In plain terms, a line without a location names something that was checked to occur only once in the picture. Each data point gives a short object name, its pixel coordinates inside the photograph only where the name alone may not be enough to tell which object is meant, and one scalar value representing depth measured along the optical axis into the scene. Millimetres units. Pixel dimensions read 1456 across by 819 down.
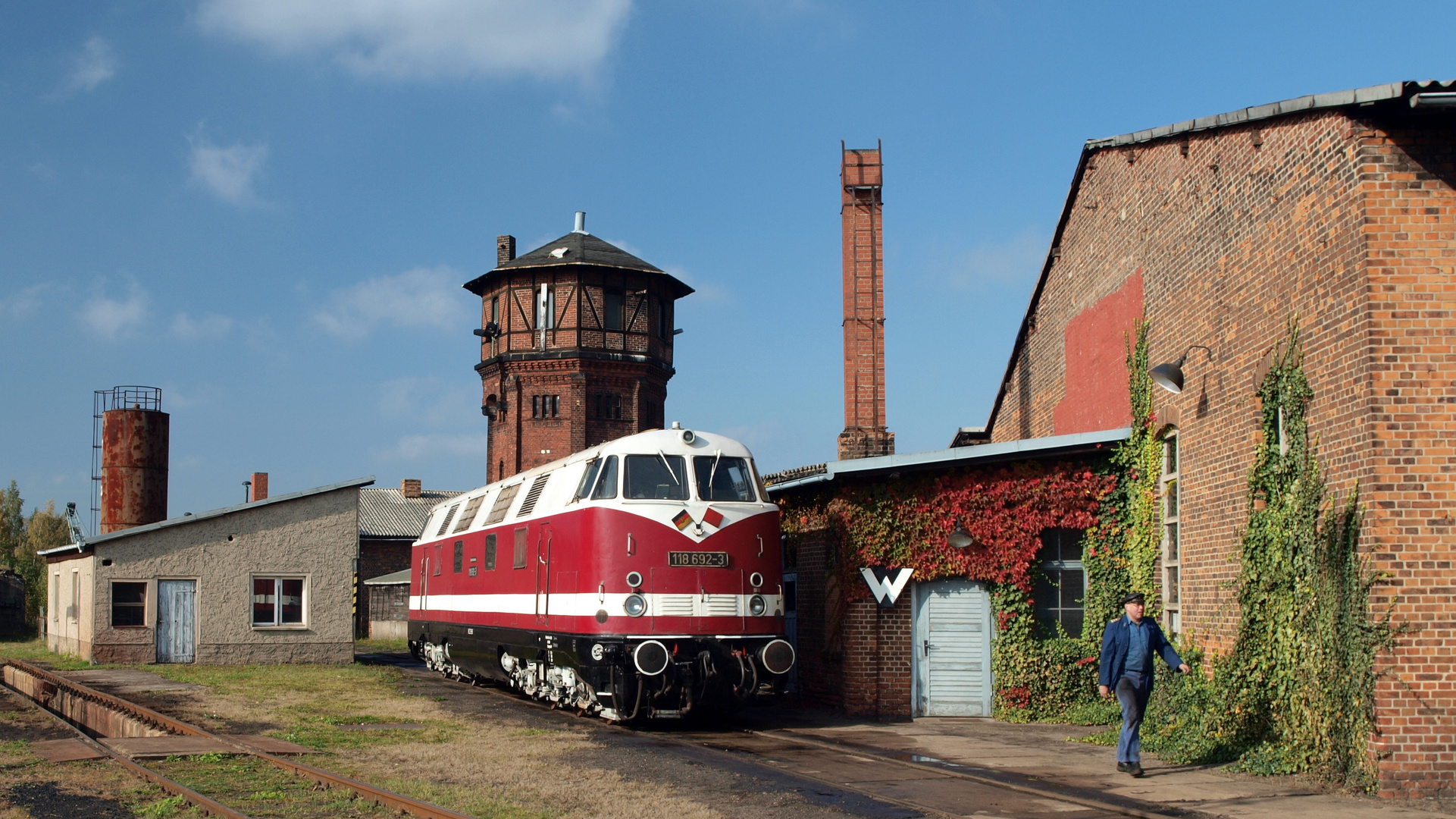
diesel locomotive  13594
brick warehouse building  9547
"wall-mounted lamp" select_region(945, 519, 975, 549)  15125
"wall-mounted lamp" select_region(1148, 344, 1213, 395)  13086
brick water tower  45438
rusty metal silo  34062
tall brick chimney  23578
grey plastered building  25062
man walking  10695
